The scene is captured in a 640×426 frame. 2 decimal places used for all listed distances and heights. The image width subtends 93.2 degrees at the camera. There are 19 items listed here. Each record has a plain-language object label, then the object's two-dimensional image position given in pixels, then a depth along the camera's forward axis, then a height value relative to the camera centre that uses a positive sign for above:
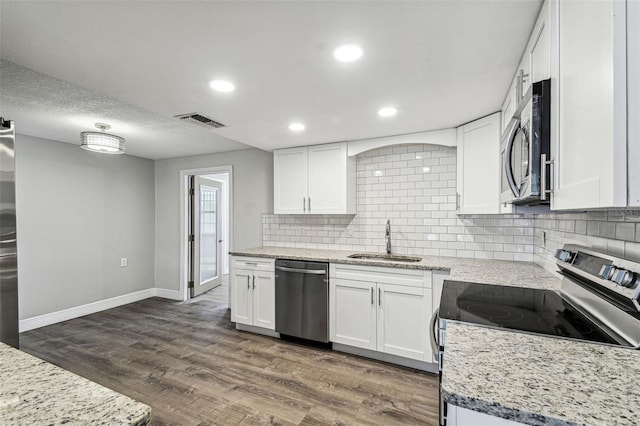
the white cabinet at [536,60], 1.16 +0.68
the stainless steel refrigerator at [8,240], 1.66 -0.16
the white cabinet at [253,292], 3.33 -0.92
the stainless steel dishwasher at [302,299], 3.03 -0.92
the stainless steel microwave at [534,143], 1.08 +0.26
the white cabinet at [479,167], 2.43 +0.37
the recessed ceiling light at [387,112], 2.44 +0.82
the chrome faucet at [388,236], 3.30 -0.28
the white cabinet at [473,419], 0.69 -0.51
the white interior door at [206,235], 5.04 -0.43
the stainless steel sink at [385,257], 3.12 -0.50
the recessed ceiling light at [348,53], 1.56 +0.84
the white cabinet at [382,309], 2.59 -0.91
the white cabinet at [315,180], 3.39 +0.36
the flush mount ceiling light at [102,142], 3.09 +0.72
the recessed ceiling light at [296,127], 2.83 +0.81
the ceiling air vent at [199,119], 2.58 +0.82
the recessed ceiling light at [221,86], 1.97 +0.84
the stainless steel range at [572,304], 0.98 -0.43
